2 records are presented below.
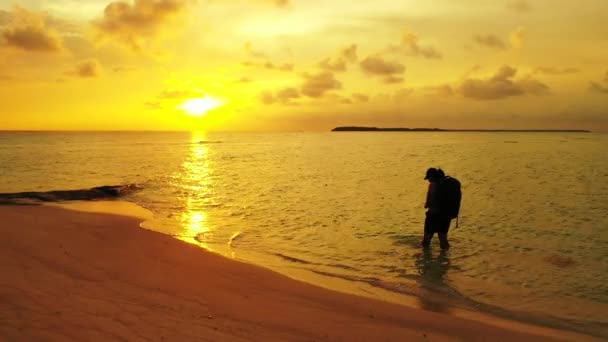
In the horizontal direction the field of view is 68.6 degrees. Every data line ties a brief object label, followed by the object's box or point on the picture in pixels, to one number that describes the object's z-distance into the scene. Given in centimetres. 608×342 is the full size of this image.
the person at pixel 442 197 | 1162
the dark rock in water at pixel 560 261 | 1138
